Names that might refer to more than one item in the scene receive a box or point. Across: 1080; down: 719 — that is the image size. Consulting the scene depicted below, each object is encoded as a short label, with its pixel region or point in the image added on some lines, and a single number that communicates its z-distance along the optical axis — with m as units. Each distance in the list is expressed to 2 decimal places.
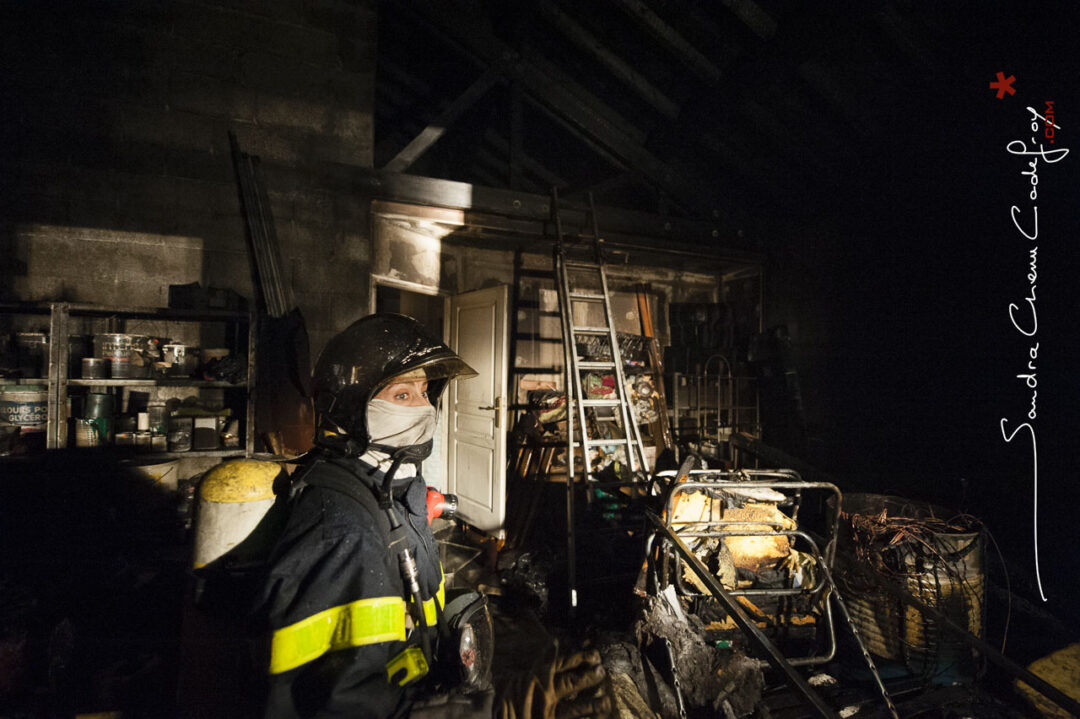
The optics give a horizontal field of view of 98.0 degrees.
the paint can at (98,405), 3.31
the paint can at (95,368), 3.21
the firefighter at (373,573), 1.20
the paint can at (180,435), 3.47
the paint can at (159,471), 3.35
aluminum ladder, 3.70
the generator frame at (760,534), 2.40
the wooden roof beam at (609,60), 4.66
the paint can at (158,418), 3.53
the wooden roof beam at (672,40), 4.33
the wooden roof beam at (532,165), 7.00
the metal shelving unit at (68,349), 3.12
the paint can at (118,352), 3.27
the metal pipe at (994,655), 1.49
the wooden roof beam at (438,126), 4.54
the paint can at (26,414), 3.12
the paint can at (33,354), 3.29
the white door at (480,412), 4.72
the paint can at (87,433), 3.25
